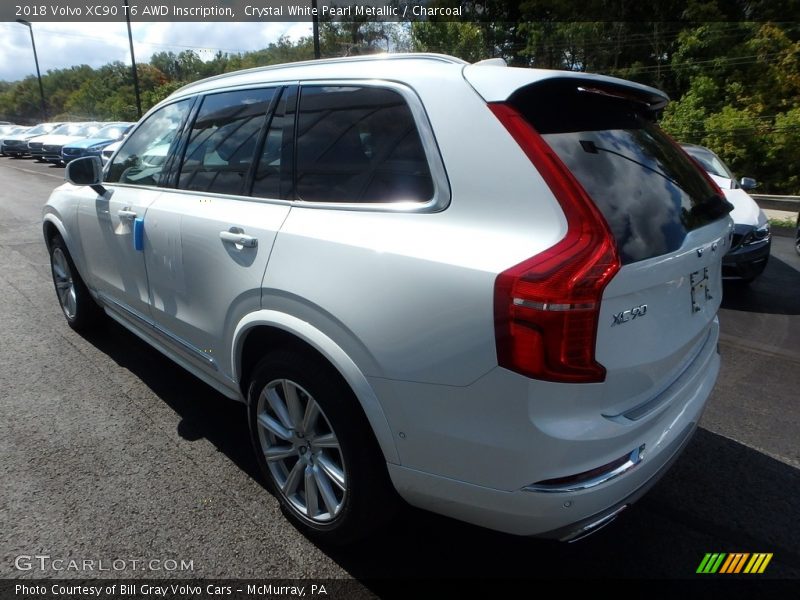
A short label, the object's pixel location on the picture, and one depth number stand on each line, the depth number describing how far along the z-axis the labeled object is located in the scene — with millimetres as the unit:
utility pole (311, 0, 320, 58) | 18109
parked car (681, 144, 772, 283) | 5715
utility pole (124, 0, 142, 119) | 27875
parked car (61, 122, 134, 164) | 18219
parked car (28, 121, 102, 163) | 22138
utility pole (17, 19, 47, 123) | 40538
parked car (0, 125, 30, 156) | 30259
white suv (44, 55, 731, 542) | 1690
